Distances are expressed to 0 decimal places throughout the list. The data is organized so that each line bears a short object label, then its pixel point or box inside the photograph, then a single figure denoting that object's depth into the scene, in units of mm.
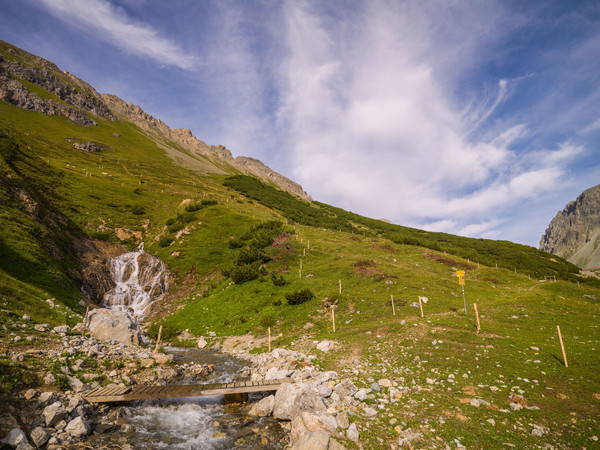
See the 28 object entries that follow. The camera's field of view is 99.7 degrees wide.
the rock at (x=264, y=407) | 13922
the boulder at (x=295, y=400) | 12469
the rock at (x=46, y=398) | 10773
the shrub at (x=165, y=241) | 54962
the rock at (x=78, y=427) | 10453
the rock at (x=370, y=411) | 11980
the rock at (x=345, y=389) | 13534
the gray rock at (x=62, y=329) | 17778
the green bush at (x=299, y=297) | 31406
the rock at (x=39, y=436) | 9305
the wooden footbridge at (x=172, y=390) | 13391
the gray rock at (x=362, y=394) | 13250
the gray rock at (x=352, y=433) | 10352
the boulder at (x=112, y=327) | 21234
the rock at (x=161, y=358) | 20641
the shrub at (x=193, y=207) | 69312
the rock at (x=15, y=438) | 8651
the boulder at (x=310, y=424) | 10922
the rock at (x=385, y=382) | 14327
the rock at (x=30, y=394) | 10727
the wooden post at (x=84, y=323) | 20258
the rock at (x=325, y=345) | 21016
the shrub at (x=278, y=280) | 36531
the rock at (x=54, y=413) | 10320
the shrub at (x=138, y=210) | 66000
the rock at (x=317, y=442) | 9727
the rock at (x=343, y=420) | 11070
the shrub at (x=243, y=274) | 39594
